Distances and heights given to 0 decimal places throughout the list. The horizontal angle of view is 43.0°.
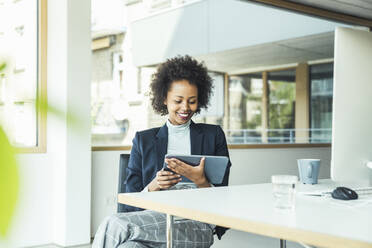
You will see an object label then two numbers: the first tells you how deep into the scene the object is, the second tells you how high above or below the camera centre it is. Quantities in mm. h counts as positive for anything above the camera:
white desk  1007 -264
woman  1755 -177
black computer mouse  1548 -258
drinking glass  1313 -214
